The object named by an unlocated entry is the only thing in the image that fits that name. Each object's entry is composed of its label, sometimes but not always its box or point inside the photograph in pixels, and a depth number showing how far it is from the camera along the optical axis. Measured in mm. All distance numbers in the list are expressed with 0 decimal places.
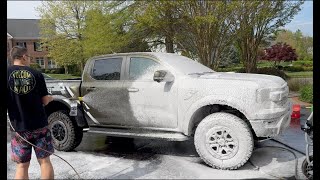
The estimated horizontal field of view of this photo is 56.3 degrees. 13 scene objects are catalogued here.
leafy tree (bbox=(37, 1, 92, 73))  23238
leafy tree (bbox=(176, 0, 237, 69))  12234
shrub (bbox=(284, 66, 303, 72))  25922
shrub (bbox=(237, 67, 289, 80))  17406
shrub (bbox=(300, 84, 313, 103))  9984
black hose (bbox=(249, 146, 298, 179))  3846
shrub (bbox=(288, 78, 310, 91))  13125
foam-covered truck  4090
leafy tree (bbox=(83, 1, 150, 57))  16688
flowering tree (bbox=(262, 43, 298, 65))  26838
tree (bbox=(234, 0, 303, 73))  12789
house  46300
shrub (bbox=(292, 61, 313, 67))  27095
